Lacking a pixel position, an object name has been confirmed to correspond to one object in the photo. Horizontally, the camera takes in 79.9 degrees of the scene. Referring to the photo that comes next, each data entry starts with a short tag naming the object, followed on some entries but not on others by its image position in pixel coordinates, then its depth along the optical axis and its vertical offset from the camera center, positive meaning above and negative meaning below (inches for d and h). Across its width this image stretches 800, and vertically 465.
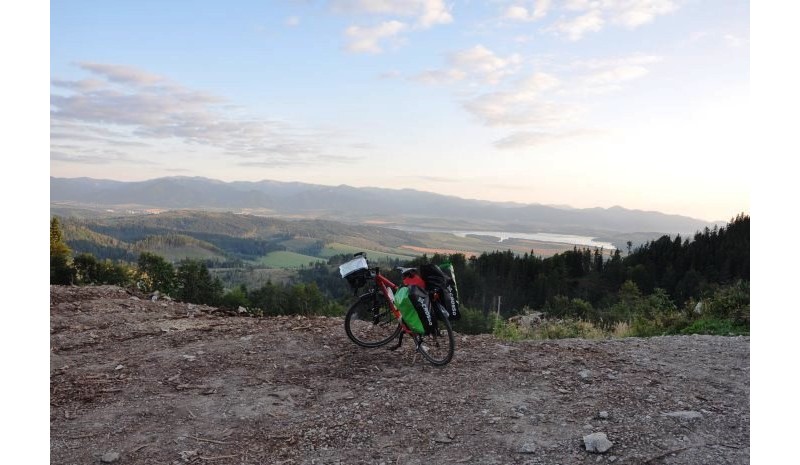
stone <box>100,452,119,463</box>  152.5 -76.9
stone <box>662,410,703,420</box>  177.8 -71.6
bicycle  245.4 -53.7
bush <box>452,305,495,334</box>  1366.8 -316.7
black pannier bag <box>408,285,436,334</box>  239.1 -41.9
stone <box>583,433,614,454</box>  153.6 -71.4
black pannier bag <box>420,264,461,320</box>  238.4 -31.8
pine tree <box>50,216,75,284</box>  1143.2 -116.3
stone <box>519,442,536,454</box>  154.8 -73.7
